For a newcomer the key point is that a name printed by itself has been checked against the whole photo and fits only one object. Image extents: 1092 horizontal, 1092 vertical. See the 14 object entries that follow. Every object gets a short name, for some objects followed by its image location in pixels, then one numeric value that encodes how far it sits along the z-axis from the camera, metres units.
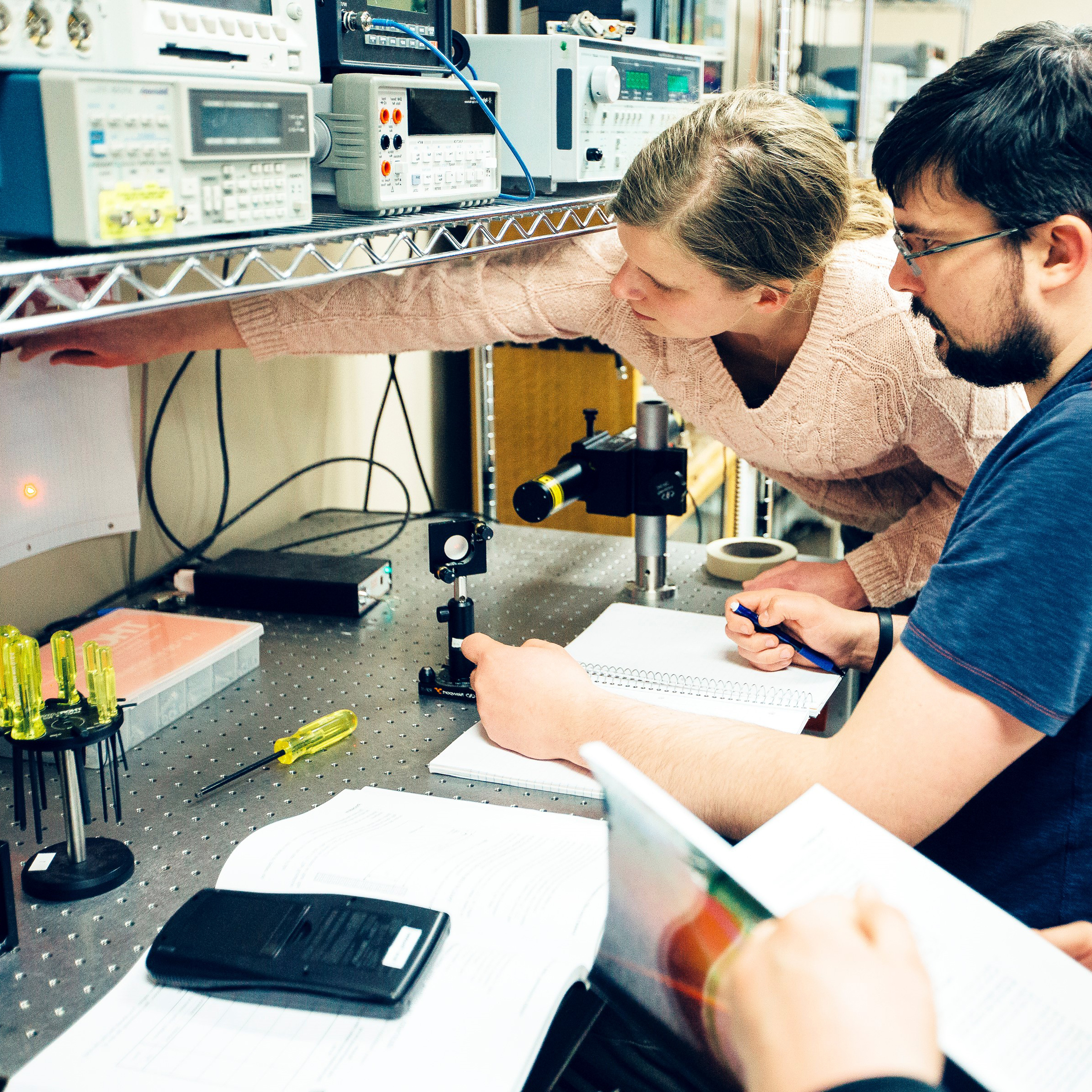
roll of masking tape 1.62
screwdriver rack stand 0.82
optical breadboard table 0.81
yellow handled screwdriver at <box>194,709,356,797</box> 1.09
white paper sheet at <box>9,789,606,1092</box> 0.66
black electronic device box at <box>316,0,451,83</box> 1.09
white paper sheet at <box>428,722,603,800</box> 1.03
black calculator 0.70
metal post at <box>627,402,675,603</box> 1.51
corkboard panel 2.29
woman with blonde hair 1.21
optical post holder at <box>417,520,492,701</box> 1.23
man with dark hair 0.77
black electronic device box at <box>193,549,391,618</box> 1.48
